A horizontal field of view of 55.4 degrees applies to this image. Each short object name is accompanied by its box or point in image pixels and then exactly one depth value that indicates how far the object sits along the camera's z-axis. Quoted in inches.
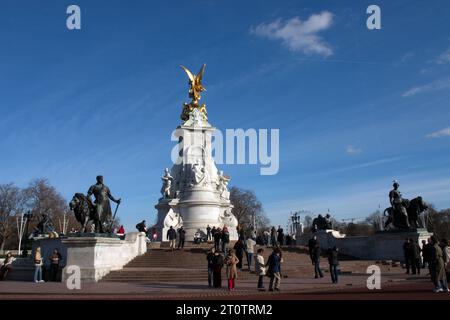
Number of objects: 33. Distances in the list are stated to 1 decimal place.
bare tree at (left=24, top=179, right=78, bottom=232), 2790.4
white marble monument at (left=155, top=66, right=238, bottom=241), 1715.1
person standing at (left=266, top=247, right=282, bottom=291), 555.8
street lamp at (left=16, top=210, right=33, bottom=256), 2344.5
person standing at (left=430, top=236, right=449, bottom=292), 497.0
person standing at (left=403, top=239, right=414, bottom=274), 752.3
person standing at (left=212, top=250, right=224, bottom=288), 606.2
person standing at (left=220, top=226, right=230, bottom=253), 887.7
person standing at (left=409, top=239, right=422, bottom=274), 747.4
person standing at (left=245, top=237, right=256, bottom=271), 789.1
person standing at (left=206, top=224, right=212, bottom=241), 1412.9
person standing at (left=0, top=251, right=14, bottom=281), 810.8
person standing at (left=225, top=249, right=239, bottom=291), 573.9
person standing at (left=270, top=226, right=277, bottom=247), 1177.4
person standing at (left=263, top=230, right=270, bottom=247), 1293.7
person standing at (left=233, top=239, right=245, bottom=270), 781.3
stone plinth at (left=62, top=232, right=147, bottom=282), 722.8
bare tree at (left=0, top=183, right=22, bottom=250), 2655.0
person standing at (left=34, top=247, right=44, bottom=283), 753.0
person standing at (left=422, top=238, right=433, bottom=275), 513.3
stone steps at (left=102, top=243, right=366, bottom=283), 731.4
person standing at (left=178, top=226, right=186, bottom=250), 1125.7
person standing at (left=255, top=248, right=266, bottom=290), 569.6
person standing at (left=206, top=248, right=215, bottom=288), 618.2
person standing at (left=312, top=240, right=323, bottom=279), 720.2
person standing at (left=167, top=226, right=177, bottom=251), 1120.0
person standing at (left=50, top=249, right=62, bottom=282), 773.9
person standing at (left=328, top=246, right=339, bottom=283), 628.4
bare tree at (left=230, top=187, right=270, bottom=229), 3476.9
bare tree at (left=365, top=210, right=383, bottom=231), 3870.6
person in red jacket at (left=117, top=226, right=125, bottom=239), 1267.2
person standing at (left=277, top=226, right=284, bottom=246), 1244.7
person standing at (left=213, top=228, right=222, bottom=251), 917.8
